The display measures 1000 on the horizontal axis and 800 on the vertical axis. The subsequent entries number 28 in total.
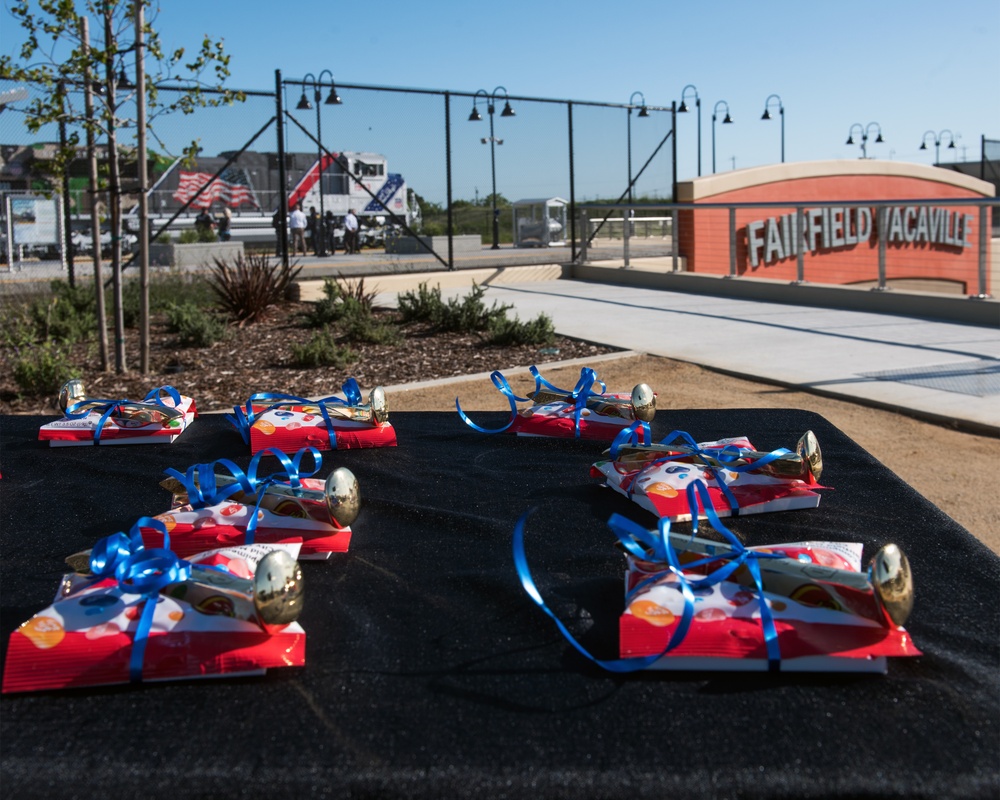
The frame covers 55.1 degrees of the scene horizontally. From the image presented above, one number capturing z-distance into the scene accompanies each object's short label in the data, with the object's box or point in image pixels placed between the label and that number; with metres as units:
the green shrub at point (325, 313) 9.16
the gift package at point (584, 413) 2.72
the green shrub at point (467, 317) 8.98
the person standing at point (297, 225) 24.23
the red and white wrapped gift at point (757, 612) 1.33
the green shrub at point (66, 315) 8.56
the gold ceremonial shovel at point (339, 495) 1.81
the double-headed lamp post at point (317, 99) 13.34
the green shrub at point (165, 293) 9.61
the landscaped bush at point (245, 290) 9.47
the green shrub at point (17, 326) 7.48
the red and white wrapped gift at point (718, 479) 1.97
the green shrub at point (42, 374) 6.21
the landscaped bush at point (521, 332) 8.35
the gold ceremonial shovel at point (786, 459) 2.04
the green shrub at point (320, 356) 7.36
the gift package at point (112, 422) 2.74
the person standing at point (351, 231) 25.75
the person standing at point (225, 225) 26.38
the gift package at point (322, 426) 2.68
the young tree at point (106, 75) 6.57
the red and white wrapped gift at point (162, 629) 1.32
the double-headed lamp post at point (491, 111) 15.43
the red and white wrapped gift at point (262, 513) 1.81
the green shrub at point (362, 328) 8.34
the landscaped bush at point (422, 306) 9.30
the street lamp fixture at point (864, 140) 33.47
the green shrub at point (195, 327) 8.15
